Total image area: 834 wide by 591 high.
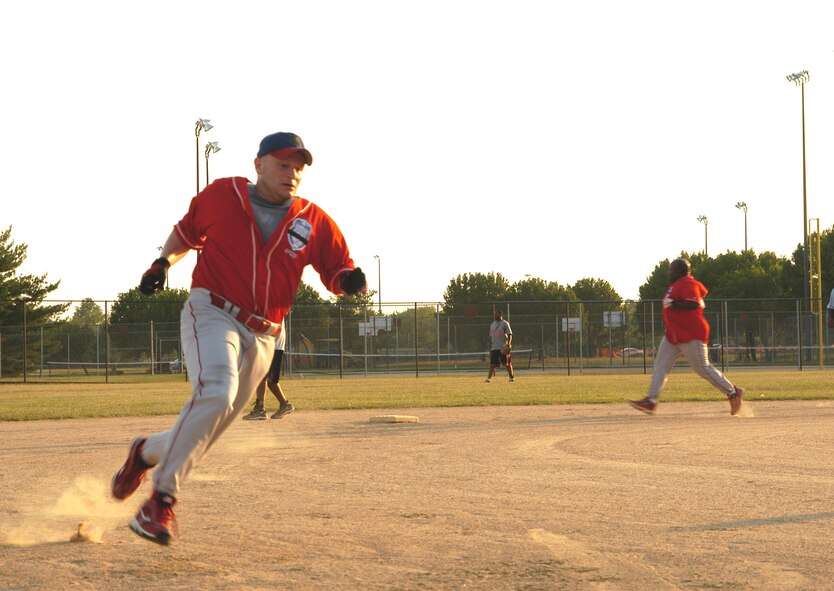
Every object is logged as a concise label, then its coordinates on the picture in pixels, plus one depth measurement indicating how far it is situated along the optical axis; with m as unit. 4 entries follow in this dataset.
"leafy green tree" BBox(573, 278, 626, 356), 47.03
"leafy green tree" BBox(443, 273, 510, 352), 46.75
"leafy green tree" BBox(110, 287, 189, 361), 49.22
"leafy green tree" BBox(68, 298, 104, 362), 49.92
